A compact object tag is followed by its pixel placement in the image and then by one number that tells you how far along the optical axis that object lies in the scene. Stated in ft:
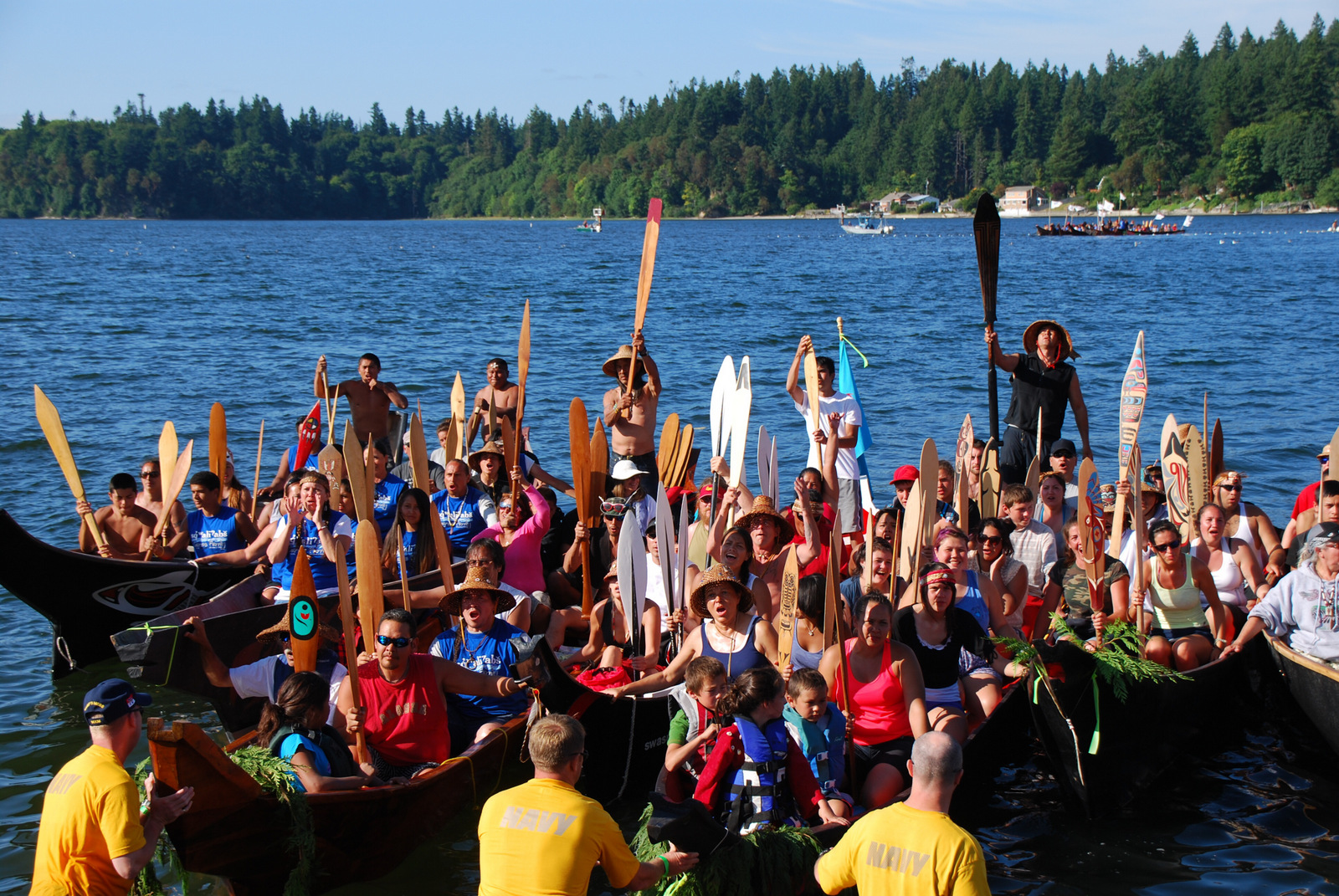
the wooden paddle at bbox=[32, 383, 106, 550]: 29.35
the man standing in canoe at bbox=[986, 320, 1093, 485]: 31.04
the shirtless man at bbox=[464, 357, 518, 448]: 35.32
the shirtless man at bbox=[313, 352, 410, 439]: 36.11
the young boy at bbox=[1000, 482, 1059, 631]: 25.09
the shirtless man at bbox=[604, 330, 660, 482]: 32.04
